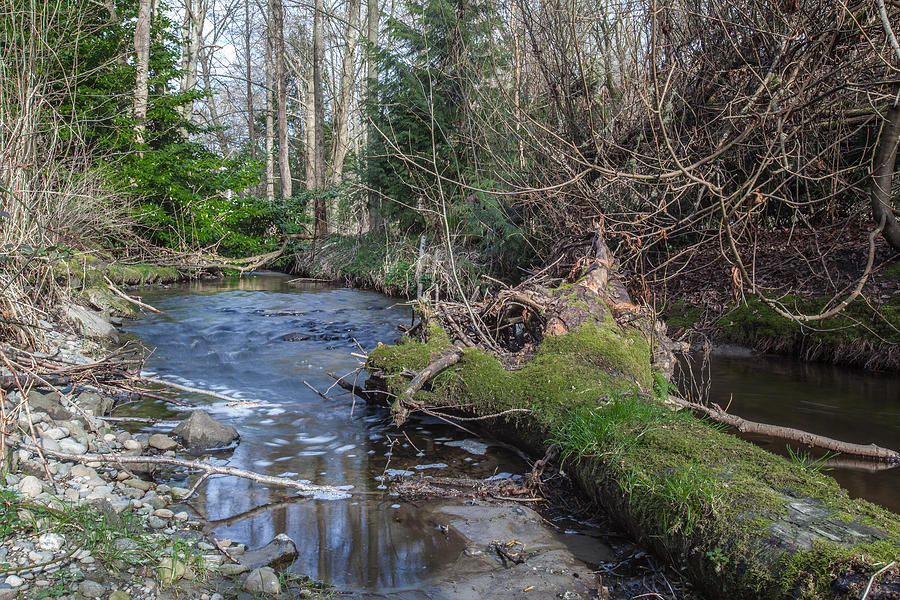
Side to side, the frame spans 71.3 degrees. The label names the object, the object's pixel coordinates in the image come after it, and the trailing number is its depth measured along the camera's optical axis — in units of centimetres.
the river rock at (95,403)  546
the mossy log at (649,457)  254
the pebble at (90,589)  274
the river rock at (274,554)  338
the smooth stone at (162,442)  506
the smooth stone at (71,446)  443
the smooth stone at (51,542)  302
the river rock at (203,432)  523
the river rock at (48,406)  495
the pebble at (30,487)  352
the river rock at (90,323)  794
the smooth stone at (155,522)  364
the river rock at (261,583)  303
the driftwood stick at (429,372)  523
